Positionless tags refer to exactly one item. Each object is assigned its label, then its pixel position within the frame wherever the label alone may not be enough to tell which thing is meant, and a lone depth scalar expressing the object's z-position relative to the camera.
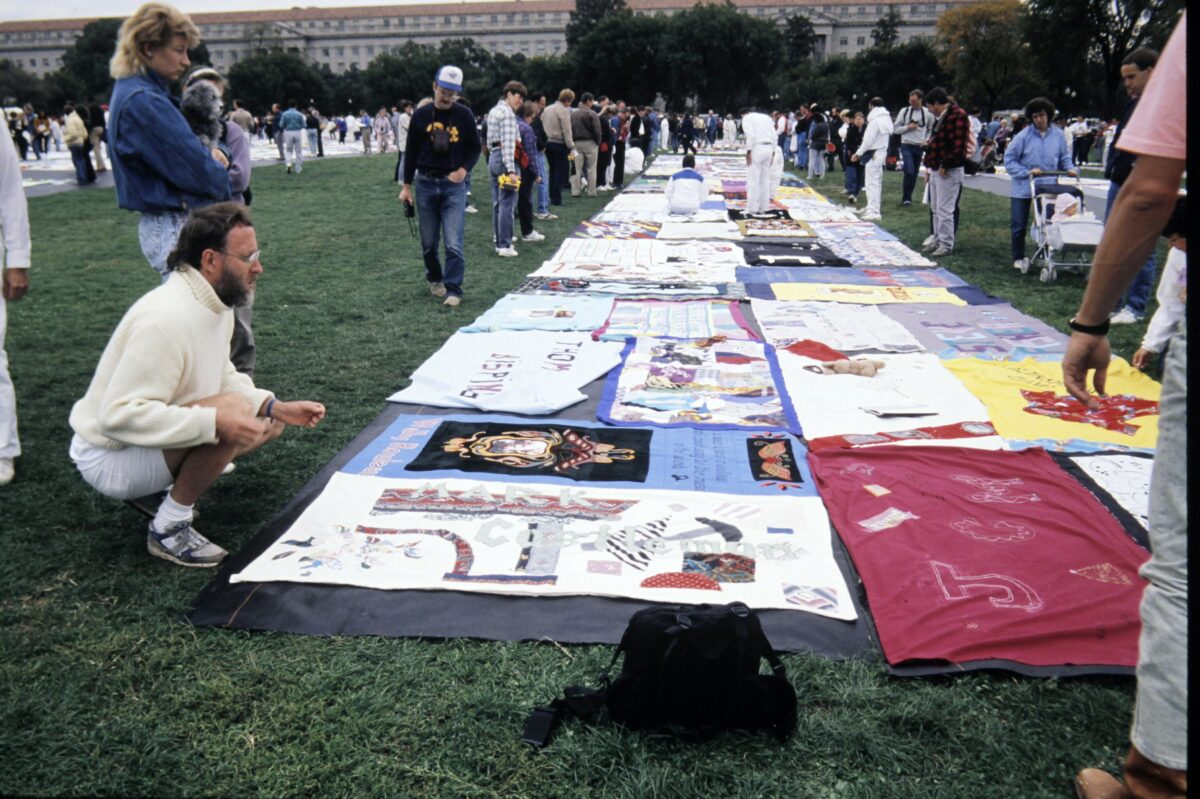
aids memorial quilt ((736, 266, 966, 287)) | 8.56
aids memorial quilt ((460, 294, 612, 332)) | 6.63
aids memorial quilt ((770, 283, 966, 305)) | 7.74
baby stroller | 8.13
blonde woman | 3.73
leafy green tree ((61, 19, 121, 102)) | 73.73
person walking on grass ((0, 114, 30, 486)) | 3.74
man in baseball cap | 6.93
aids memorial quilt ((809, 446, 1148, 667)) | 2.63
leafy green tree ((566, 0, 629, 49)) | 90.31
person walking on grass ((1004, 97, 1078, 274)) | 8.97
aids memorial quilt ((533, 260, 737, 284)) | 8.77
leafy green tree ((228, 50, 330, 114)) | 65.88
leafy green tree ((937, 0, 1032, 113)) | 52.50
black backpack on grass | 2.23
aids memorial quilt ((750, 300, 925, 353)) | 6.23
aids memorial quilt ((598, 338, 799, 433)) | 4.69
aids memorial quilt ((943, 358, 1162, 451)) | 4.41
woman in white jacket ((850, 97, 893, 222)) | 12.64
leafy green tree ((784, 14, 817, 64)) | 92.88
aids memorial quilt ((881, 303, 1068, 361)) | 5.99
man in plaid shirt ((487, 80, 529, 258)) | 9.20
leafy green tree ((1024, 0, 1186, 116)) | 33.12
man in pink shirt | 1.59
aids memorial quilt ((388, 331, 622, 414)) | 4.89
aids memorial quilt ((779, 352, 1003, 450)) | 4.44
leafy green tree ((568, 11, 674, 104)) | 64.62
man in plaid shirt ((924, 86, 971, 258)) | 9.59
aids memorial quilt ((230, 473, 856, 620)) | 2.96
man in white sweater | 2.82
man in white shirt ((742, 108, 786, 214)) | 12.75
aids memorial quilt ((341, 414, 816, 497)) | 3.86
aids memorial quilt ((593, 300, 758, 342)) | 6.49
